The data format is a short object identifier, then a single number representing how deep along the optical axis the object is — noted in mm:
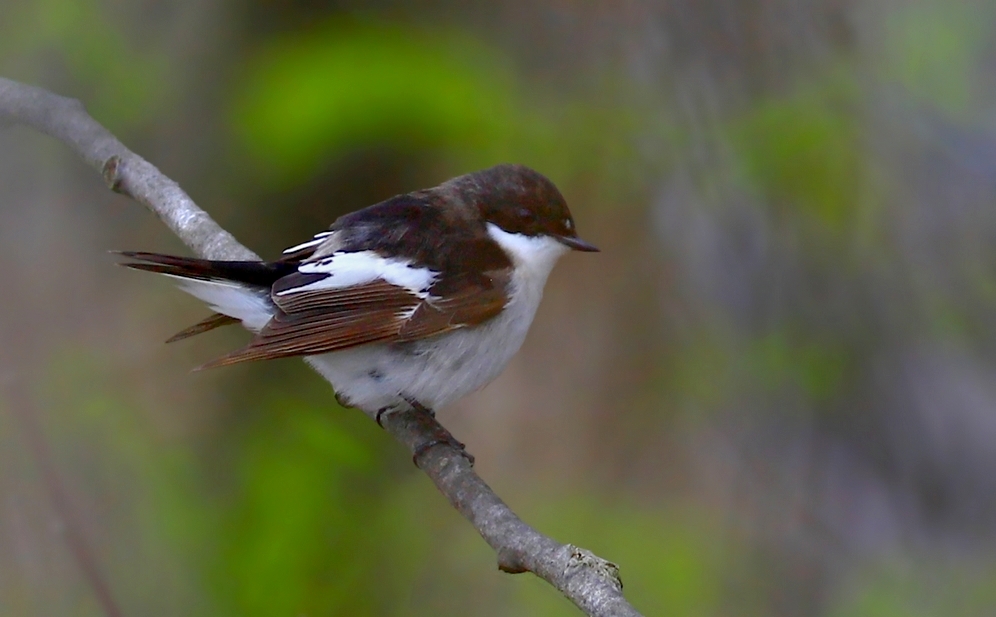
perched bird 4114
